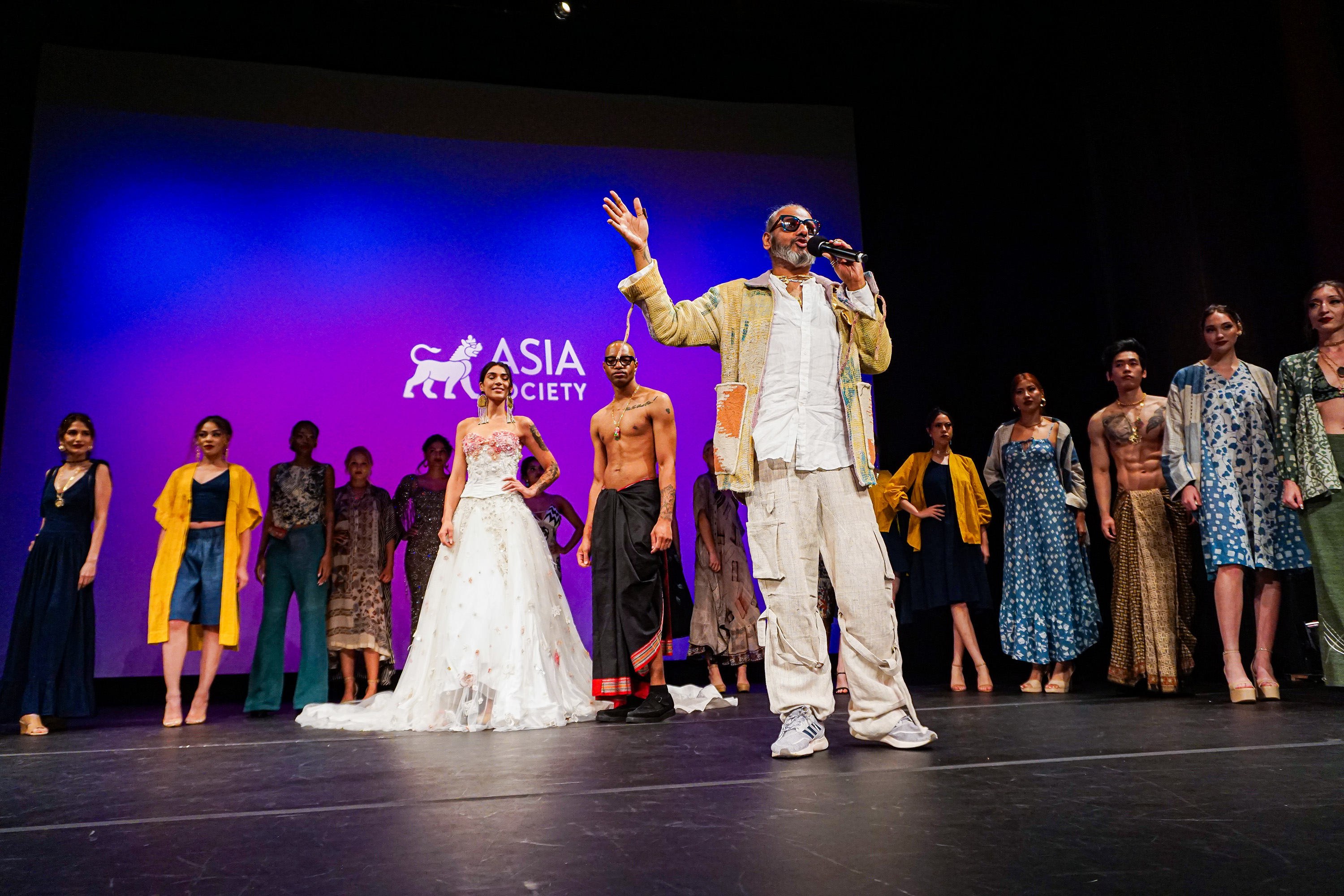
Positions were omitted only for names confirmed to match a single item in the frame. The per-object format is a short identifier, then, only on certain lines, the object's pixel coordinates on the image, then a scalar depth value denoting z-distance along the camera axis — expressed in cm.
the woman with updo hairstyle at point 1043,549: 486
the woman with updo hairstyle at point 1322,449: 349
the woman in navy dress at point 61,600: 441
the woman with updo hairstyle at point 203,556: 473
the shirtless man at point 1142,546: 434
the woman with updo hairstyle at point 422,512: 597
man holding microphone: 271
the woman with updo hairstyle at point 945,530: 543
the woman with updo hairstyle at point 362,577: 550
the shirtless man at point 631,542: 411
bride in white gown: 402
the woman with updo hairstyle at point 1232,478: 388
